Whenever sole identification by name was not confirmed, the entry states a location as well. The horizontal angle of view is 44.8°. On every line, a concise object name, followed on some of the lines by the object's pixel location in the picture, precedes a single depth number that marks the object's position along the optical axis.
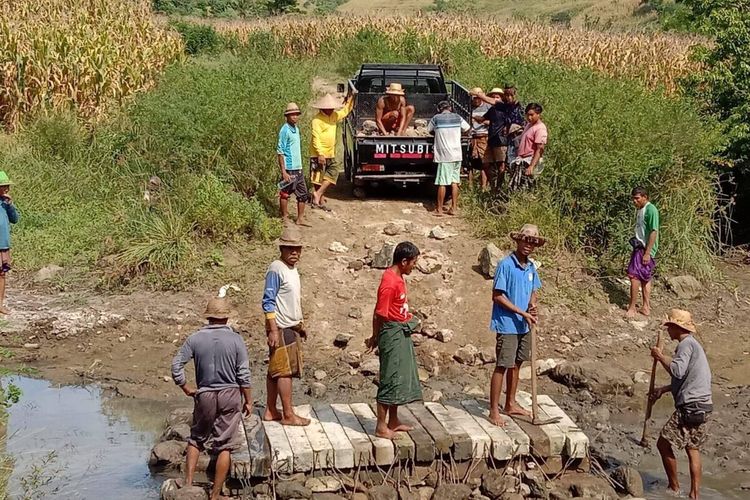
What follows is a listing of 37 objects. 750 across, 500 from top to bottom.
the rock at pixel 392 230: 12.12
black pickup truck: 12.69
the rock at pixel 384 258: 11.34
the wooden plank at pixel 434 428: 7.18
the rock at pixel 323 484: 6.95
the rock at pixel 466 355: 9.84
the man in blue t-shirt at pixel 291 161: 11.34
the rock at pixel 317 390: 9.02
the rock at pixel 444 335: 10.20
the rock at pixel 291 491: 6.82
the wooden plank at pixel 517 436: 7.28
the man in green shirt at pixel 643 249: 10.53
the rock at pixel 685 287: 11.61
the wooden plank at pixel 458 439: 7.20
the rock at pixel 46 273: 11.37
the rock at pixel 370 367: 9.51
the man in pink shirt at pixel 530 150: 11.65
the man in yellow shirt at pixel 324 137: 11.98
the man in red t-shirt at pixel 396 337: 6.83
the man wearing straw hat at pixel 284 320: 7.07
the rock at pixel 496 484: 6.98
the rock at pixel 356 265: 11.41
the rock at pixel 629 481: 7.25
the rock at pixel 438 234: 12.02
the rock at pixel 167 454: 7.51
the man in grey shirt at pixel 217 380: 6.38
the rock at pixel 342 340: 10.01
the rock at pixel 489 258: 11.06
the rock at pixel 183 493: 6.62
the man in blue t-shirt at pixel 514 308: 7.32
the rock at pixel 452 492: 6.85
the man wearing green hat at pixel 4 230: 10.50
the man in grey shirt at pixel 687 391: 6.94
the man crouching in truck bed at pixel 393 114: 13.12
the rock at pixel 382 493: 6.84
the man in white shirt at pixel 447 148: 12.28
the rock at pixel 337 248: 11.77
